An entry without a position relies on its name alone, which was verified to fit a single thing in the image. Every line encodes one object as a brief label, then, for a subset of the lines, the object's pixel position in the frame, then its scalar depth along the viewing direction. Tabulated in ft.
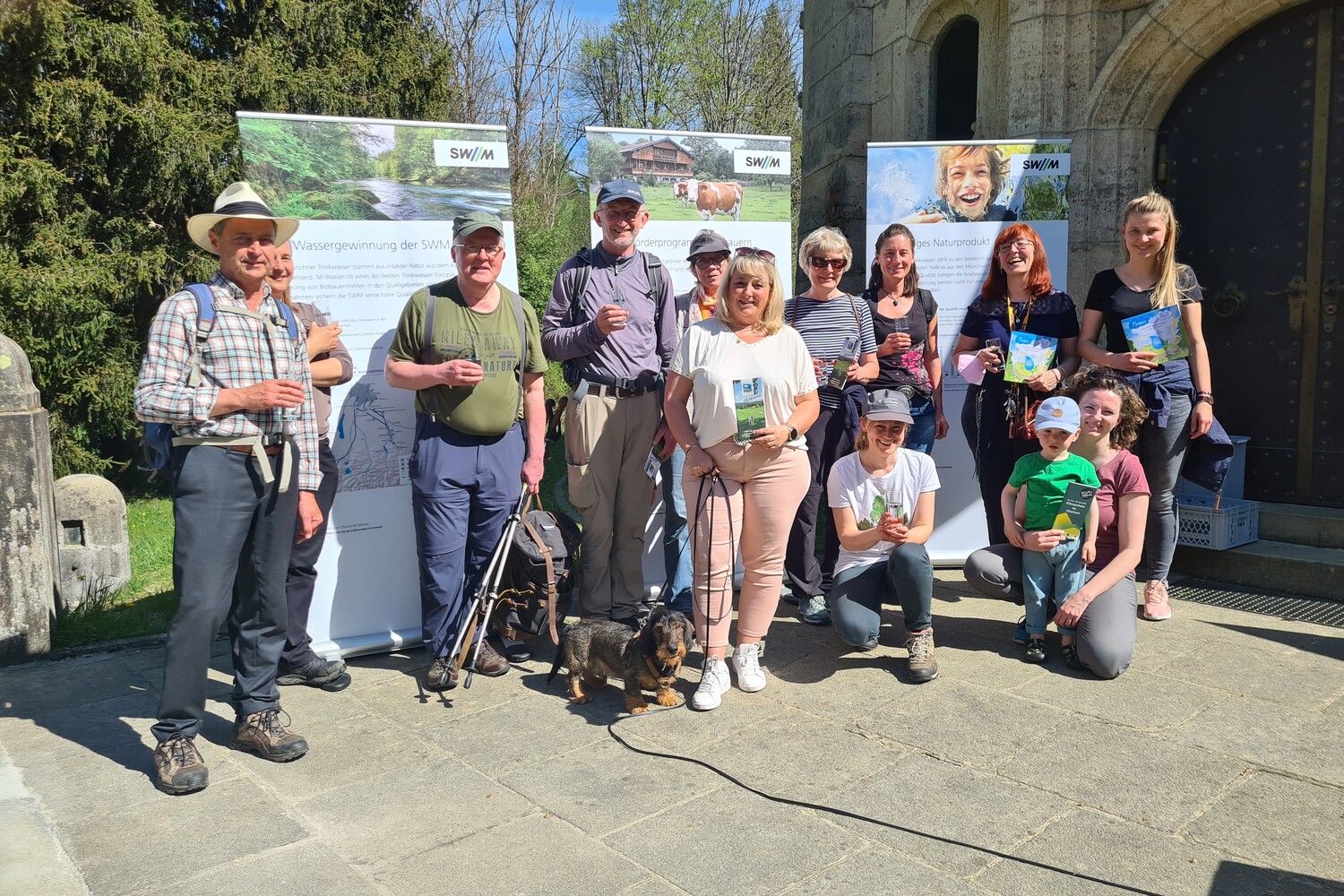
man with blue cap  16.26
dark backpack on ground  15.38
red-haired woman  17.65
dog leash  9.36
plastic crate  19.66
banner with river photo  15.87
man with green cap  14.69
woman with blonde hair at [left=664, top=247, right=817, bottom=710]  13.71
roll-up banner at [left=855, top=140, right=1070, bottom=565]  21.02
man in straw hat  11.44
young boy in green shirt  15.23
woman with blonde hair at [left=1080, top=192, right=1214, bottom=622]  16.89
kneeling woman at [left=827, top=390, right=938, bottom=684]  14.97
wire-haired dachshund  13.24
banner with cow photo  19.48
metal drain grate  17.56
